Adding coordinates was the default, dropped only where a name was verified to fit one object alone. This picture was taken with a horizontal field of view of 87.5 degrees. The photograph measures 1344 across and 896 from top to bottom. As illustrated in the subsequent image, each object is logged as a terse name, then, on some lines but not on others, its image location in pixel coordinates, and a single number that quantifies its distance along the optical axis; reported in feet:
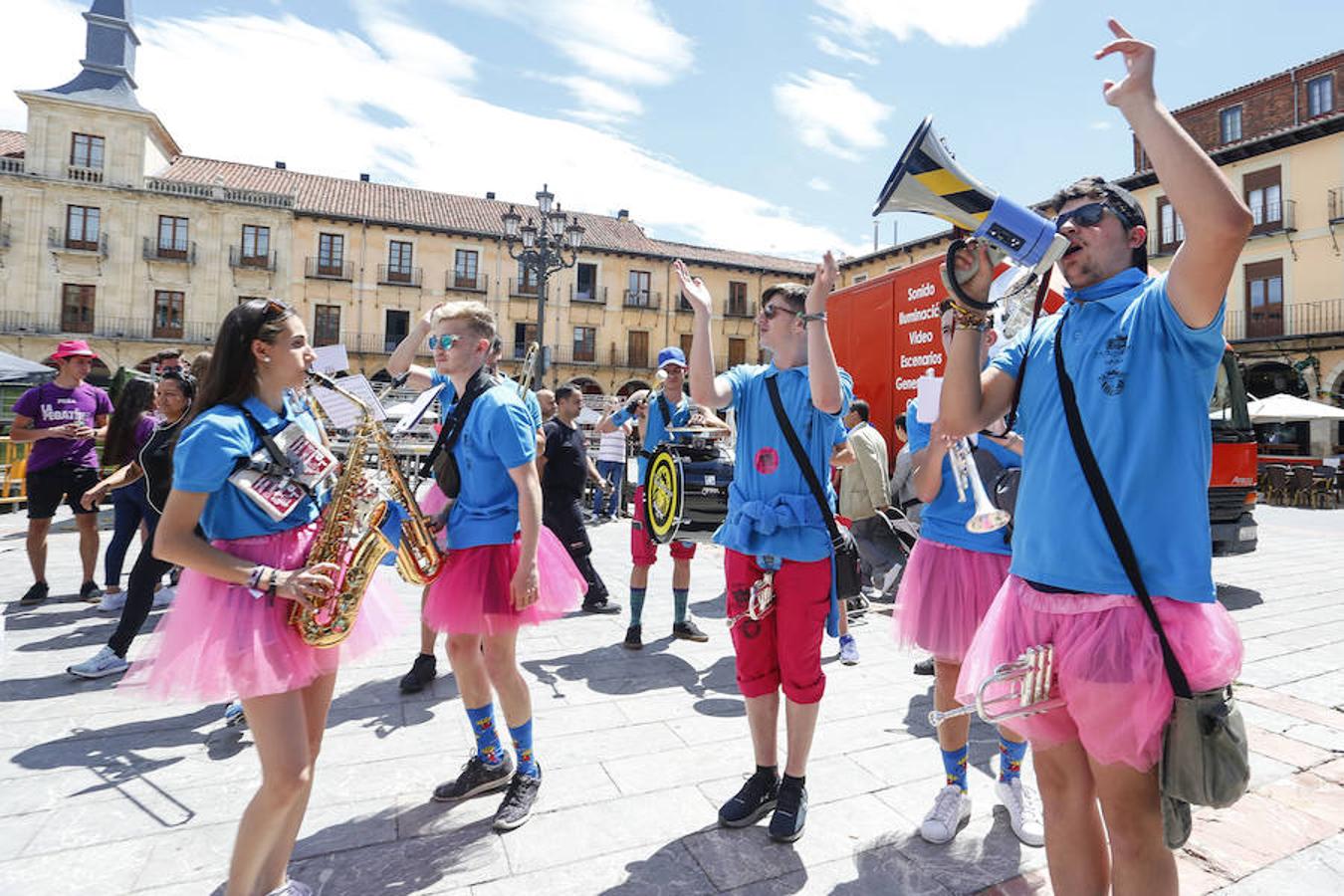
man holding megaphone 4.92
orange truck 22.66
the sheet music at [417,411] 9.73
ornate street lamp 42.34
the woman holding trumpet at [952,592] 8.85
